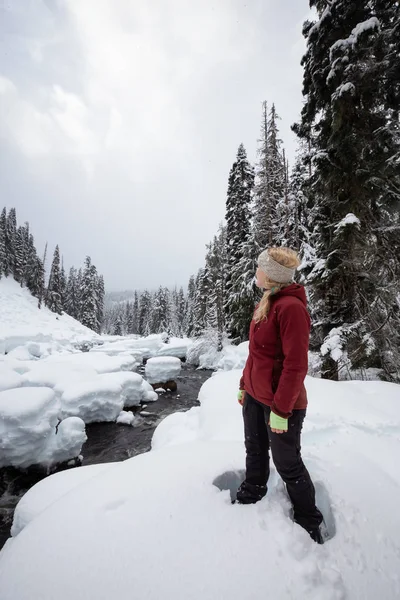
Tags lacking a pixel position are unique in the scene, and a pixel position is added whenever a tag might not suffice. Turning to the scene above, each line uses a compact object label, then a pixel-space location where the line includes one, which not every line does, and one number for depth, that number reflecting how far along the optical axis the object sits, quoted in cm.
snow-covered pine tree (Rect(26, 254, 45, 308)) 5003
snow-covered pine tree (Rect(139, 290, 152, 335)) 5922
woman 188
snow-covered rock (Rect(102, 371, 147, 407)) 1006
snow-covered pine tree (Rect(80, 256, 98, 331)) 5041
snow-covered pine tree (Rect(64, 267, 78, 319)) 6412
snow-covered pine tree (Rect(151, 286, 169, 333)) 5044
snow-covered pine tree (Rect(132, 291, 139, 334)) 6919
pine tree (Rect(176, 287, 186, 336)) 6327
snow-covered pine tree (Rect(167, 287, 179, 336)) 5629
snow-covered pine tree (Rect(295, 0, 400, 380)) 571
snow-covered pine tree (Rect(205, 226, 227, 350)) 2253
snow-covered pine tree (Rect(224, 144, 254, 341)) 1777
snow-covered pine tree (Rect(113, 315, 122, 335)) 6894
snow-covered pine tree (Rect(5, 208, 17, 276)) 4972
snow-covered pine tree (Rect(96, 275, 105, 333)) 5907
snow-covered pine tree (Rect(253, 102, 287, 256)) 1382
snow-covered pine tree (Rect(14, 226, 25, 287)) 5084
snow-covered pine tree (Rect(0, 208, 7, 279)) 4692
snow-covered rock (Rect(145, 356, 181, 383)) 1481
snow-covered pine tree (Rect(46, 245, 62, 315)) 4934
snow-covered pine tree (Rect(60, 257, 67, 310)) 5838
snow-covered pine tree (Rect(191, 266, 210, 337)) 2785
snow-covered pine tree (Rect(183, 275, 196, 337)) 5674
